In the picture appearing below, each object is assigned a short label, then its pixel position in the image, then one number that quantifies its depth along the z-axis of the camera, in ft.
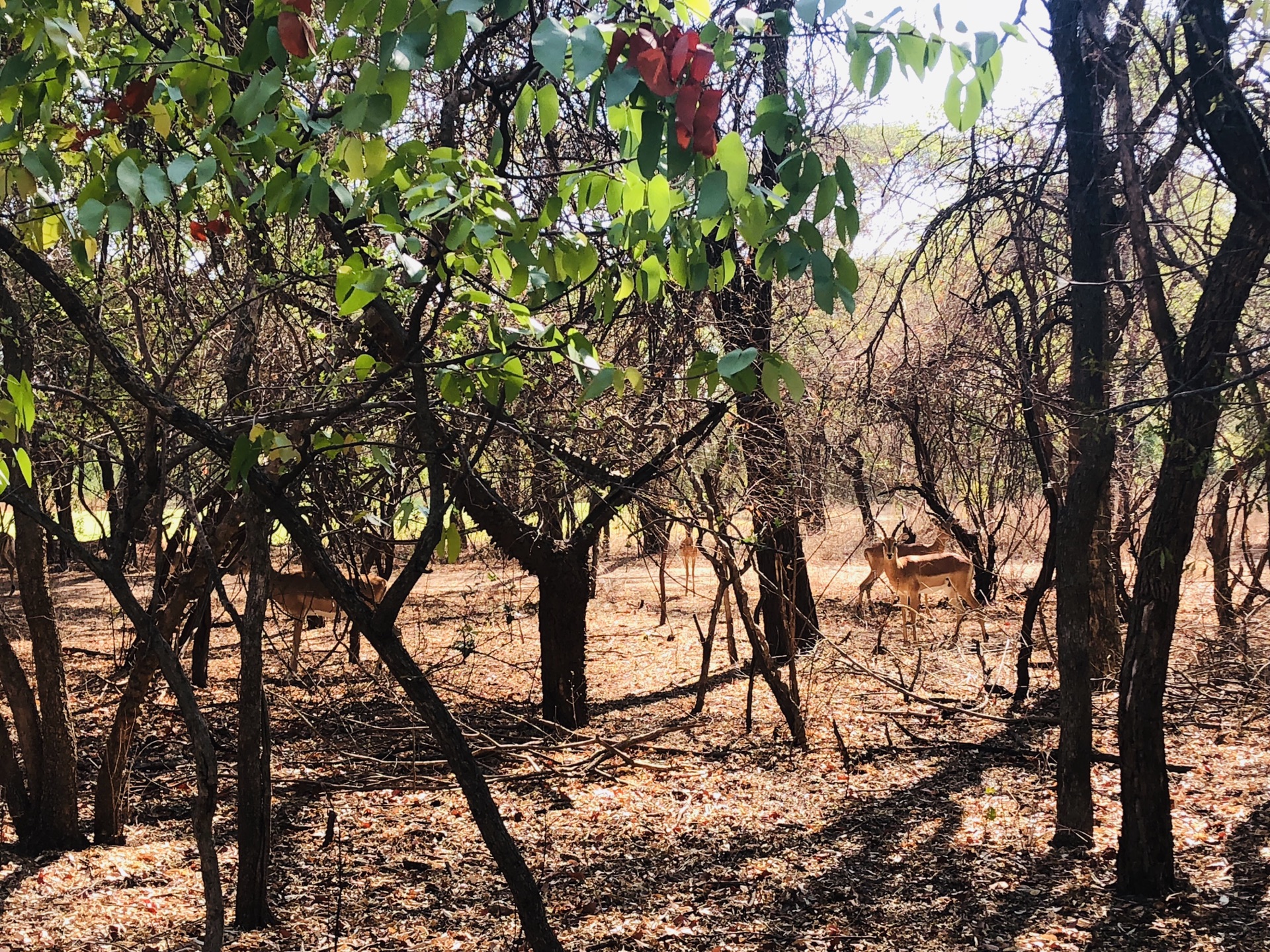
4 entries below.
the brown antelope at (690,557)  37.08
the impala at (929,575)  35.35
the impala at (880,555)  36.86
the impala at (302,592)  31.60
